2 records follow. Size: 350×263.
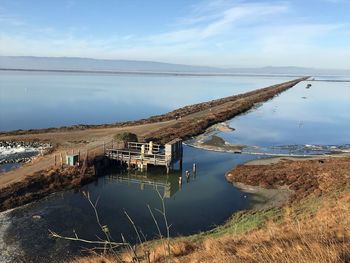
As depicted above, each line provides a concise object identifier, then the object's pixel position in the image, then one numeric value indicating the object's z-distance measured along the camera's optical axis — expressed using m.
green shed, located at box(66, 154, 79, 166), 34.62
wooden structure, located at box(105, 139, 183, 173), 36.47
